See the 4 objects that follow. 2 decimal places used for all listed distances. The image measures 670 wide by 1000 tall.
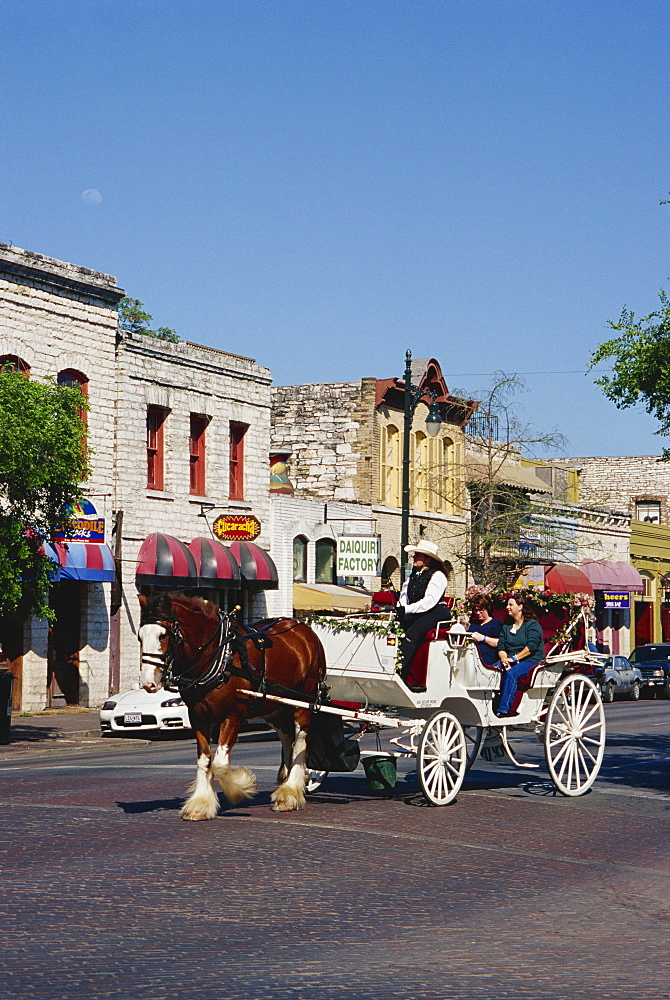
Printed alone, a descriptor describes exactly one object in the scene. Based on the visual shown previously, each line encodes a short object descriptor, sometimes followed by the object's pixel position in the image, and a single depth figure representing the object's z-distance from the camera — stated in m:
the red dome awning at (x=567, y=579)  49.13
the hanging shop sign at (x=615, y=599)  56.44
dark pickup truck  45.28
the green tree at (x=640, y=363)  22.84
